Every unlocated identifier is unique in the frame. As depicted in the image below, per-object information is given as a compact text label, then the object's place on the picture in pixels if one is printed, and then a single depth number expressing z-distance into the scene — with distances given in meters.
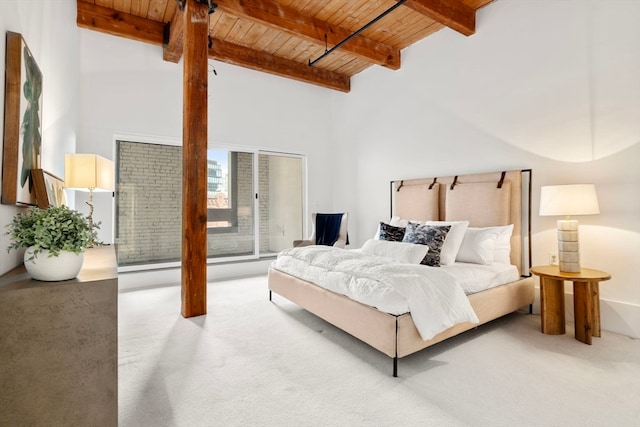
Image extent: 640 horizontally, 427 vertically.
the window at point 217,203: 4.44
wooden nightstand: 2.56
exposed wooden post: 3.20
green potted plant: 1.23
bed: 2.16
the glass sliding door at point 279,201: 5.58
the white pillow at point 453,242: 3.18
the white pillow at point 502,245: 3.33
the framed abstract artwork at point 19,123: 1.48
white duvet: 2.13
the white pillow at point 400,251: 2.88
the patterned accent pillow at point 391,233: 3.59
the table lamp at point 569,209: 2.64
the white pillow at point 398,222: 3.93
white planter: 1.23
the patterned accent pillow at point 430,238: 3.04
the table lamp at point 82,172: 2.60
